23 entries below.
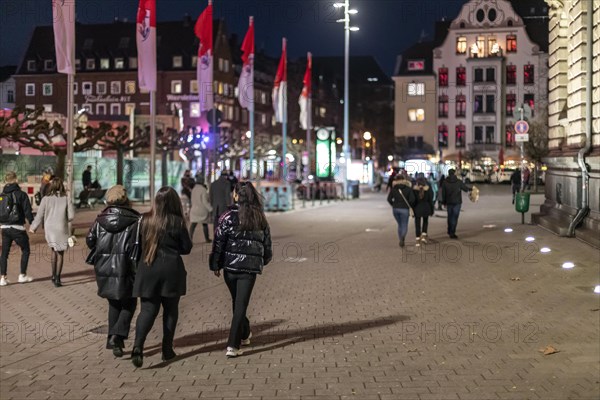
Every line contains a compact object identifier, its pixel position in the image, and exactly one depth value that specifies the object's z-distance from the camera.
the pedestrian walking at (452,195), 20.39
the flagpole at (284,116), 40.91
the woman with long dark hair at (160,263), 7.87
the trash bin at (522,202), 24.47
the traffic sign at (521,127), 24.83
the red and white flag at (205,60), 28.00
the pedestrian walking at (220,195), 18.48
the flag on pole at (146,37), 22.05
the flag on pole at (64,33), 18.17
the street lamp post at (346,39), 41.91
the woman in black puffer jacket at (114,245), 8.05
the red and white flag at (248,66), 34.66
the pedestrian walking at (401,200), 18.78
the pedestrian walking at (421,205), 19.33
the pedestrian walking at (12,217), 13.25
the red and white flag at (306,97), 44.84
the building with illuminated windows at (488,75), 80.25
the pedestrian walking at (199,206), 19.86
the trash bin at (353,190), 47.78
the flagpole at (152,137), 22.69
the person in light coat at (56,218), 12.86
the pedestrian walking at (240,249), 8.20
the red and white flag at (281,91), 40.72
